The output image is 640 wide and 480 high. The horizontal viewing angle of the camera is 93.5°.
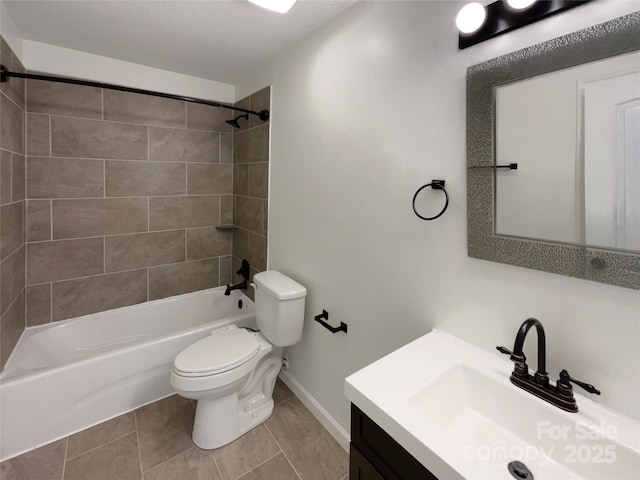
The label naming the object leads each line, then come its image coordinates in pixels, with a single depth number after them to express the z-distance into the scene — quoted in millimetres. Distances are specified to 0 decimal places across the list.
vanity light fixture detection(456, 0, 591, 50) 889
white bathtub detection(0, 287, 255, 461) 1641
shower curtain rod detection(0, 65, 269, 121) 1686
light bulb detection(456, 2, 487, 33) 1009
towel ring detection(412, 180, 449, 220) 1155
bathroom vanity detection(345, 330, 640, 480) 706
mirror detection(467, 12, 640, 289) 780
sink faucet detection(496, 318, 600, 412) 816
